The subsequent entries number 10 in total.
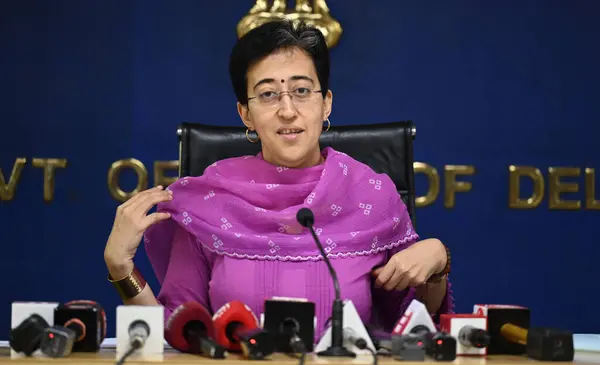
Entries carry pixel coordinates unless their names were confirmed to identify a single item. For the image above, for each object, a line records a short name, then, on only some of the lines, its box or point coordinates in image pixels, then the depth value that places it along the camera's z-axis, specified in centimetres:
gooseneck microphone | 317
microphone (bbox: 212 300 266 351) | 319
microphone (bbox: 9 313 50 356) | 315
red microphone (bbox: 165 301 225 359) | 320
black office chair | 392
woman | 355
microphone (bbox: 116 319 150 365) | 315
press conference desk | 311
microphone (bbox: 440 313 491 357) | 321
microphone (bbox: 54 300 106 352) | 319
